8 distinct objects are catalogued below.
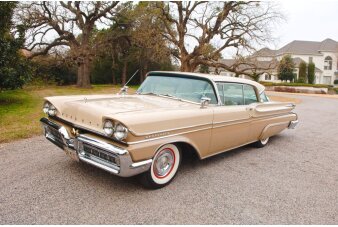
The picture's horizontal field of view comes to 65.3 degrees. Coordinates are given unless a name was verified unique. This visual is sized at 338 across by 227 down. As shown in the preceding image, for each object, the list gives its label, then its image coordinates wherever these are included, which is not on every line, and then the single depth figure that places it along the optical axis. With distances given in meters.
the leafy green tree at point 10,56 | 9.73
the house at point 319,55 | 50.75
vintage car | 2.93
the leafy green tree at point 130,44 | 20.62
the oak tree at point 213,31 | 19.45
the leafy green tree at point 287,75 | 41.81
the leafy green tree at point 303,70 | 41.44
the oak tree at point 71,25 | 20.11
